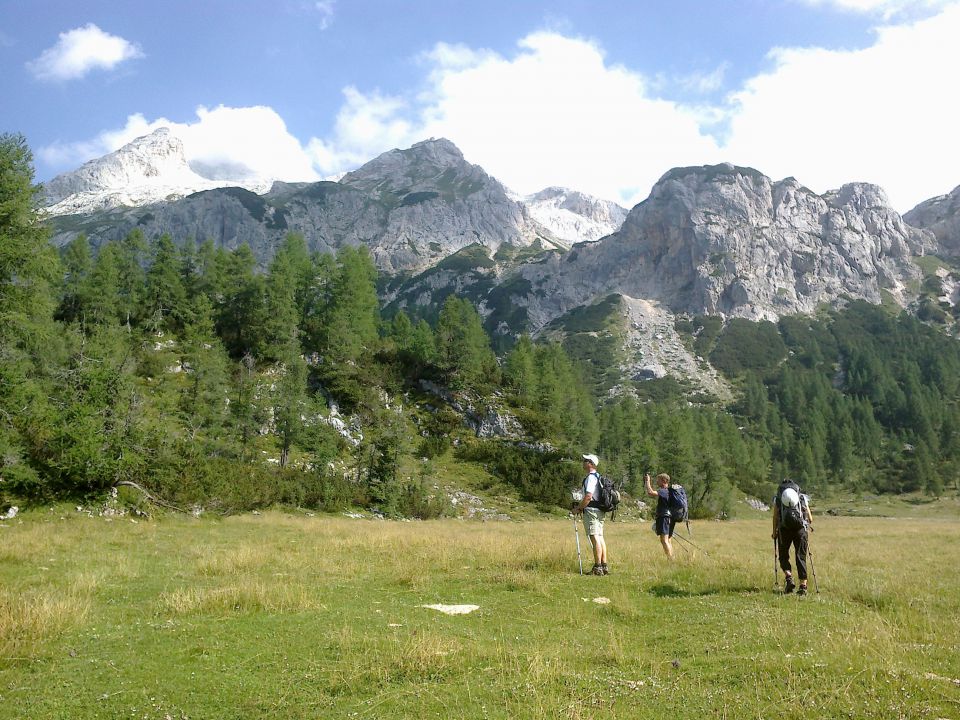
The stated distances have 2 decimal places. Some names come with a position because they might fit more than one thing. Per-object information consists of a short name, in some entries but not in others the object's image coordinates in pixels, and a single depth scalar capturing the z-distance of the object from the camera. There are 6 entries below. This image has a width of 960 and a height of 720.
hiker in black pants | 10.53
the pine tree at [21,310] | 18.61
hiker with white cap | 12.09
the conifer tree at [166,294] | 56.72
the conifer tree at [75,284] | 54.28
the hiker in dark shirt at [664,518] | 14.22
